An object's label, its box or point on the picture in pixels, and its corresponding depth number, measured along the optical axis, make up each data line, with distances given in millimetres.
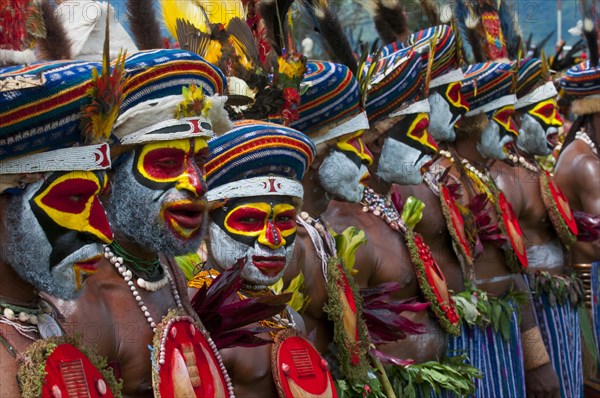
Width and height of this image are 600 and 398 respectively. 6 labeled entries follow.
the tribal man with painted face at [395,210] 9454
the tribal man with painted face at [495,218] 11902
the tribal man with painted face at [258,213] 6838
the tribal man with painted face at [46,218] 4665
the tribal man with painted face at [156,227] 5552
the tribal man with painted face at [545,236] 13429
